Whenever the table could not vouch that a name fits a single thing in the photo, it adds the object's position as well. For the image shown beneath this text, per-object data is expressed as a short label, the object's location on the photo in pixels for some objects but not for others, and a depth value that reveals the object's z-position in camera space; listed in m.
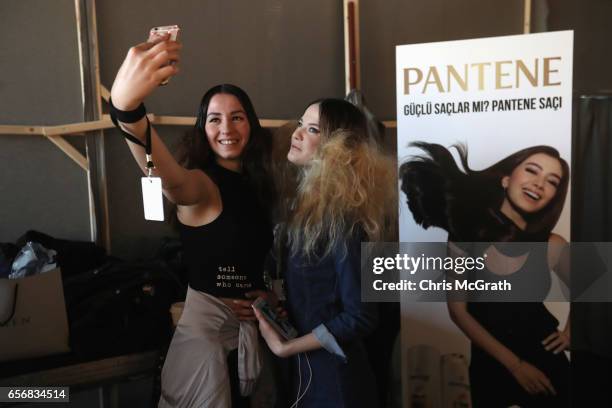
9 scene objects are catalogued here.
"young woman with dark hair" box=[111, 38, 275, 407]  1.54
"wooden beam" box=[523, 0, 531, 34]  3.54
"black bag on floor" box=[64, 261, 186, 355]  1.92
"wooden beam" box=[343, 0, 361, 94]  3.09
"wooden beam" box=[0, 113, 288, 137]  2.31
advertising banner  1.79
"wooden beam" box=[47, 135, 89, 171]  2.39
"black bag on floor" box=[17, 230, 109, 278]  2.20
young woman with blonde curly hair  1.48
